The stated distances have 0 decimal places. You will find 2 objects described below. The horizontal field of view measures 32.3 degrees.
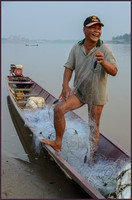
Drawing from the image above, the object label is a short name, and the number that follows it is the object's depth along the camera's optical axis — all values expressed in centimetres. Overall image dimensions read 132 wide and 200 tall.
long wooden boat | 296
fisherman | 304
